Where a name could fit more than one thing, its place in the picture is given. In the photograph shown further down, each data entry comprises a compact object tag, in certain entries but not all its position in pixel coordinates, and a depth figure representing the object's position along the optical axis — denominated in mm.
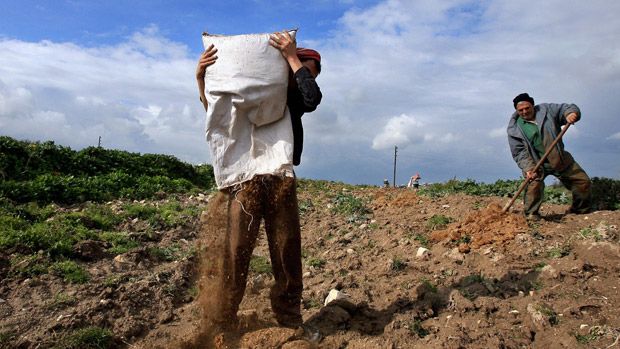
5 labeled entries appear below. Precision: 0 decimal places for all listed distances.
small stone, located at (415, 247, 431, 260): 5618
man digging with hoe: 6504
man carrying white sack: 3434
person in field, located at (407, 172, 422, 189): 15602
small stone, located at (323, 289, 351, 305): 4222
